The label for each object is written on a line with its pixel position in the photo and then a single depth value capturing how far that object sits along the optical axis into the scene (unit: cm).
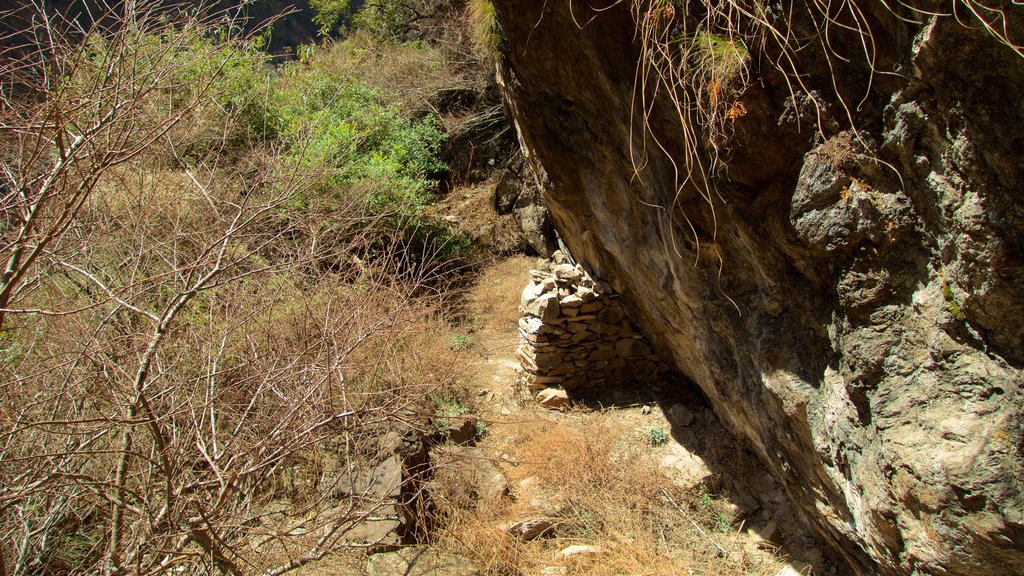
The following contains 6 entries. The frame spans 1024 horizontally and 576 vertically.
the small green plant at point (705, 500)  468
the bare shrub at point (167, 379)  237
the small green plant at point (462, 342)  738
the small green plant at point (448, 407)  585
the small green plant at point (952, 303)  206
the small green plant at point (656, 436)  550
